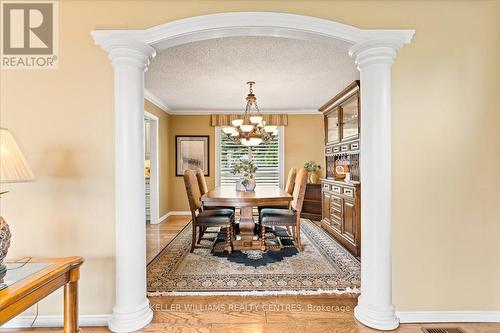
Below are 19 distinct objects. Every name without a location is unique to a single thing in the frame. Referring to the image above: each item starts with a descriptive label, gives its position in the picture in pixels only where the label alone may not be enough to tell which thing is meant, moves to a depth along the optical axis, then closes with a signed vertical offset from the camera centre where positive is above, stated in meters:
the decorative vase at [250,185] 4.18 -0.29
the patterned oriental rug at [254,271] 2.62 -1.16
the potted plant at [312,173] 6.06 -0.17
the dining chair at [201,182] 4.55 -0.27
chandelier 4.33 +0.58
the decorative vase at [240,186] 4.29 -0.32
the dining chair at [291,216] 3.60 -0.67
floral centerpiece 4.04 -0.09
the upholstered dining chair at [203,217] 3.54 -0.67
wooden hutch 3.62 -0.09
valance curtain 6.32 +1.08
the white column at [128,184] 2.02 -0.13
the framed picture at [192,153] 6.40 +0.31
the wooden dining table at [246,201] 3.32 -0.44
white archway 2.02 +0.27
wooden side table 1.25 -0.59
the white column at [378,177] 2.03 -0.09
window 6.47 +0.19
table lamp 1.33 +0.00
